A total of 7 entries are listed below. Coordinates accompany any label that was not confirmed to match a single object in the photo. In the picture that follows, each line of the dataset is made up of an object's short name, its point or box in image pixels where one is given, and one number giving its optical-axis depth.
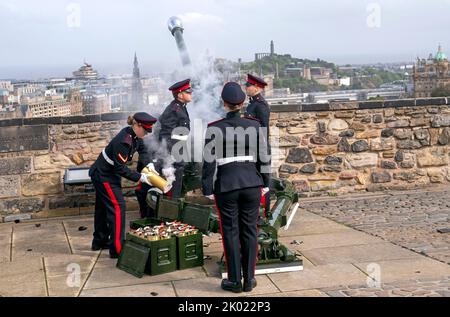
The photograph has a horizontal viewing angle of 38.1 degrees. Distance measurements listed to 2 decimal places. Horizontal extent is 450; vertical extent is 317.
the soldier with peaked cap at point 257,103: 8.02
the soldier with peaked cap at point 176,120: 8.38
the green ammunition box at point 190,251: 6.32
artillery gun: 6.13
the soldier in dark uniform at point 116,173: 6.90
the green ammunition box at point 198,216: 6.66
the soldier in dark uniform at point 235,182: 5.61
